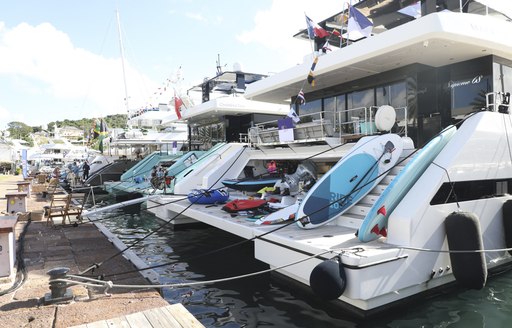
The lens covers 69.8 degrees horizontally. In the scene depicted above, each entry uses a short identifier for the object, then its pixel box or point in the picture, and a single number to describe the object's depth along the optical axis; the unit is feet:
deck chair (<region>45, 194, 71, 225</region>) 36.23
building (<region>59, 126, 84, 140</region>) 392.66
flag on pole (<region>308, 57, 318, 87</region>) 39.50
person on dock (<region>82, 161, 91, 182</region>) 99.46
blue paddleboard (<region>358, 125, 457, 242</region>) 21.07
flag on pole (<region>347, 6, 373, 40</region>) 37.35
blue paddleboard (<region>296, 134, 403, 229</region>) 25.55
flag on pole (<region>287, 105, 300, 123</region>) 42.01
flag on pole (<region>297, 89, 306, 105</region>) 41.20
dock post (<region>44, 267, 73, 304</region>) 16.85
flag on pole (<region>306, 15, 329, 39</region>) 40.70
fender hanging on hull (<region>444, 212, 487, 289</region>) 19.92
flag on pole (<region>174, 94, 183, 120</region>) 80.37
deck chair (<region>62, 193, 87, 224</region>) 36.68
